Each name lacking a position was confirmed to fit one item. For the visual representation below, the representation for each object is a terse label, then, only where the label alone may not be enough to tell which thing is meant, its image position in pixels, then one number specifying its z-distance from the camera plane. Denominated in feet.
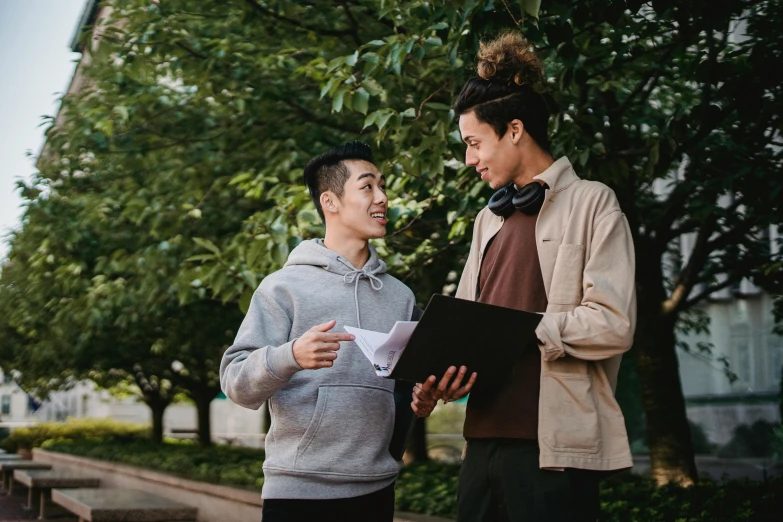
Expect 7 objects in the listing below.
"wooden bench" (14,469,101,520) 46.06
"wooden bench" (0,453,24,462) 75.16
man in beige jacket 9.18
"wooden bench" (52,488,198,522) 29.27
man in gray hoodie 10.86
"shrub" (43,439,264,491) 39.04
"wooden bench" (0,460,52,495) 60.10
